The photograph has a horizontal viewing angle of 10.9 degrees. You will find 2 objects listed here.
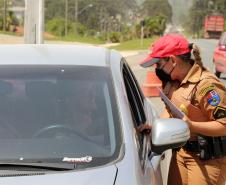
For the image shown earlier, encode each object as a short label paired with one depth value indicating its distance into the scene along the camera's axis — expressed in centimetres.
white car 580
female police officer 749
